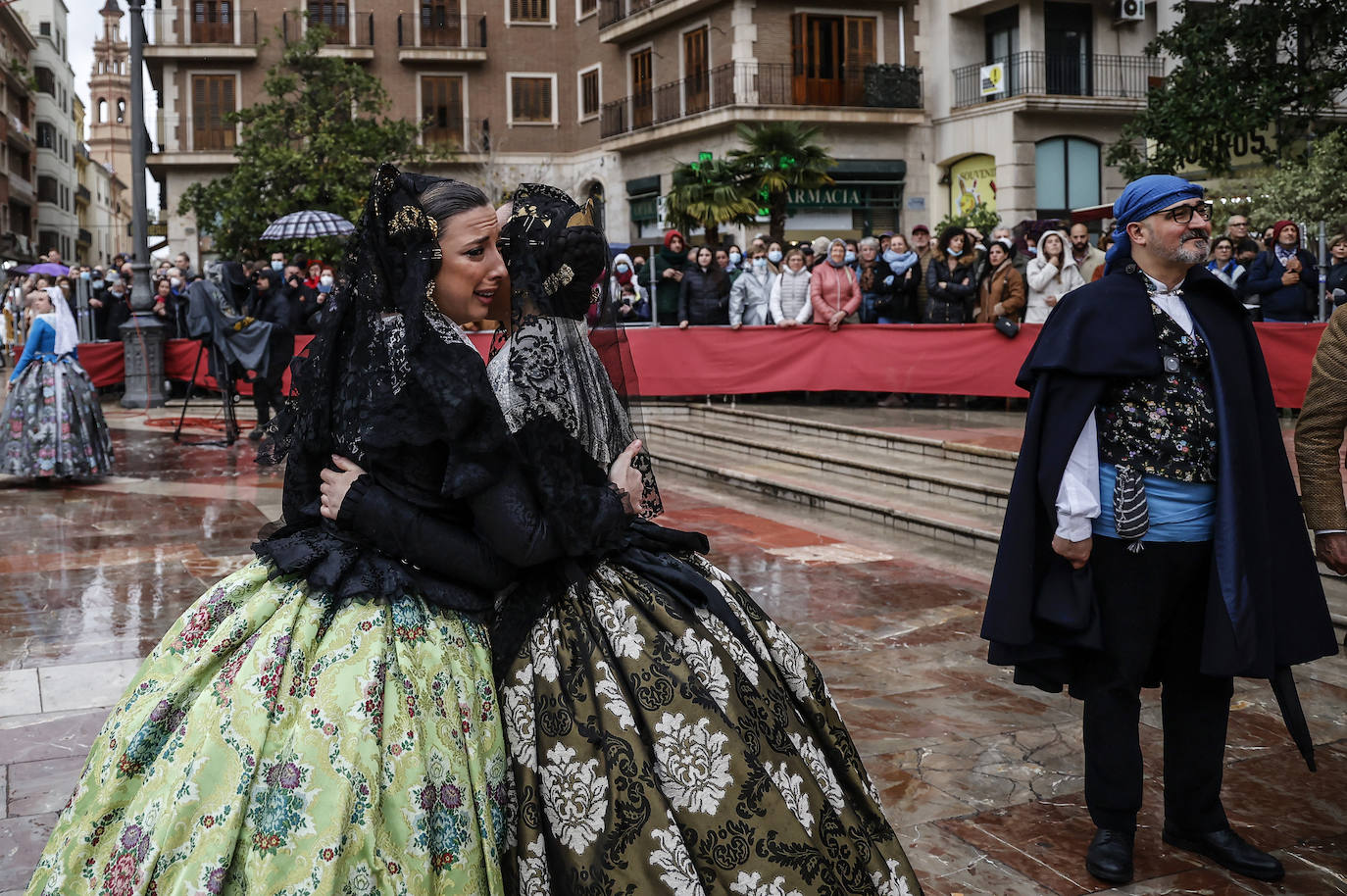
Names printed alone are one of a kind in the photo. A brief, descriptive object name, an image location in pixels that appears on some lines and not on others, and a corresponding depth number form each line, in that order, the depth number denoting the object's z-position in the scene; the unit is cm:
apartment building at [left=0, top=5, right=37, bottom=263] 5672
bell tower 11631
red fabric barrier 1256
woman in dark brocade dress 242
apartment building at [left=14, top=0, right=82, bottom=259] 6825
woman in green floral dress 231
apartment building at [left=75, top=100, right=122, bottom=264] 8450
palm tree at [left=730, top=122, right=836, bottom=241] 2309
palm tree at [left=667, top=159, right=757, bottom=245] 2294
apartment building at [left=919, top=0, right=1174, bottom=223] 2792
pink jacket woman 1393
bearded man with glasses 338
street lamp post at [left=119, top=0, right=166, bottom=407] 1702
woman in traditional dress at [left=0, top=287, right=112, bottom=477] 1068
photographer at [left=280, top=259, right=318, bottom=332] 1547
